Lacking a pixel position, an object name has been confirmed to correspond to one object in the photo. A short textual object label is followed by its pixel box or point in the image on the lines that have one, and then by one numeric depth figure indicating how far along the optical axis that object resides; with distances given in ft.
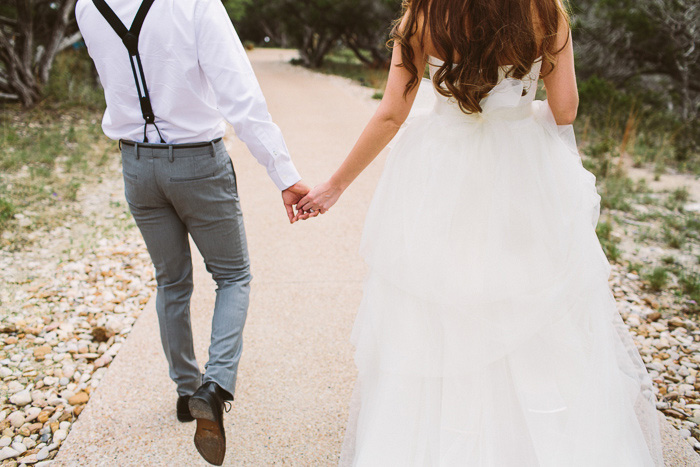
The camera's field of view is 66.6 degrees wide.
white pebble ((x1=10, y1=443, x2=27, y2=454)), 7.98
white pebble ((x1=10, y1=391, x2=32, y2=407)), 8.96
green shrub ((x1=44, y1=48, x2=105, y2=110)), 31.09
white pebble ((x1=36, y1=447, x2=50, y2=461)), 7.90
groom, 6.40
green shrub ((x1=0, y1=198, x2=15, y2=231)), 15.47
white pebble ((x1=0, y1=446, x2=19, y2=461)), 7.89
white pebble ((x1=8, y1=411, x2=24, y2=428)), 8.52
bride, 5.89
